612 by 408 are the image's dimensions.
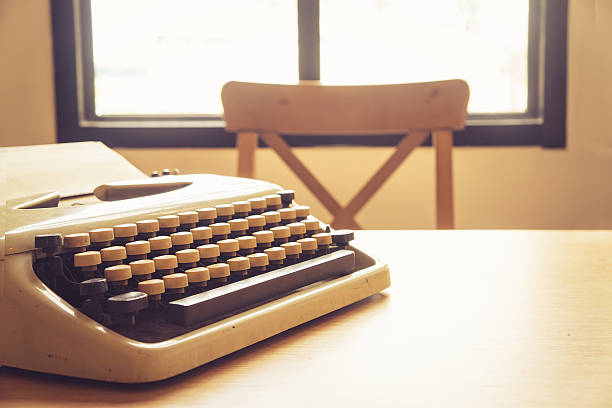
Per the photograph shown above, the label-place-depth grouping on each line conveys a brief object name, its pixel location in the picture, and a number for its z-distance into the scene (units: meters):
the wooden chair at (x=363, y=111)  2.42
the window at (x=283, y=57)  2.90
